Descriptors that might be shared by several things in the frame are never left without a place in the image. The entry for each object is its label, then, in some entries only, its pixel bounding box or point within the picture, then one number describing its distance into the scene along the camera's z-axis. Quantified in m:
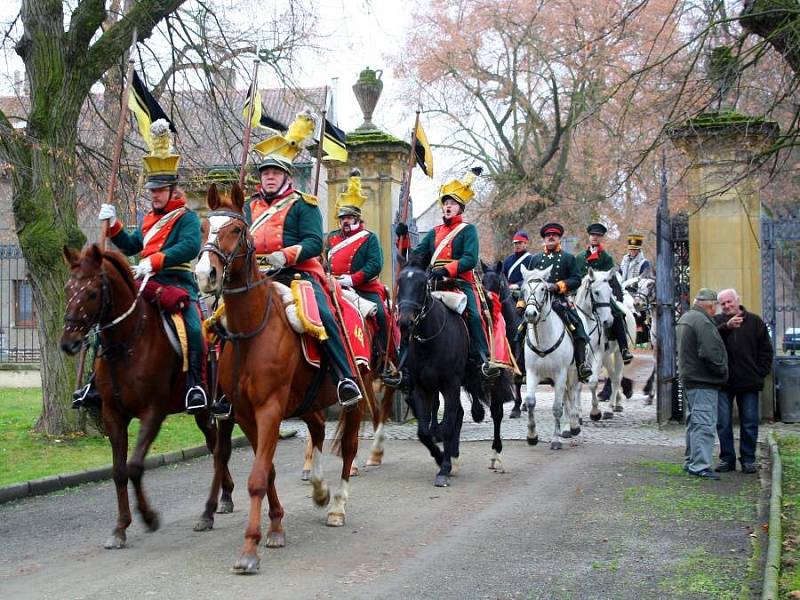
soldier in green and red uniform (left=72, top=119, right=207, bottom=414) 9.27
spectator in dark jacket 12.11
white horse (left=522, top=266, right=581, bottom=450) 14.13
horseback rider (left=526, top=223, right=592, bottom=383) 14.63
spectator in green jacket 11.64
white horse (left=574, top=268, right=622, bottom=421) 16.91
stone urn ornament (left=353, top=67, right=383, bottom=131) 18.36
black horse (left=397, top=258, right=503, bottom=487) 11.53
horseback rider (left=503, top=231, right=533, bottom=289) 17.84
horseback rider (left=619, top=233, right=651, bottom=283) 20.84
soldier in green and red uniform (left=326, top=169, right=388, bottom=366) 12.69
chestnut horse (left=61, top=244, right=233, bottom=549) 8.34
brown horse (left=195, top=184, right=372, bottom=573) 7.54
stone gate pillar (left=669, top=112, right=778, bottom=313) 16.11
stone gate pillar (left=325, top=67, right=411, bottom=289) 18.08
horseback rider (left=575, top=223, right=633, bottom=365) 17.78
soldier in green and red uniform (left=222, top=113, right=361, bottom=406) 8.75
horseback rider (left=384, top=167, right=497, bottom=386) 11.96
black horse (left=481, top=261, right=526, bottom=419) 15.19
